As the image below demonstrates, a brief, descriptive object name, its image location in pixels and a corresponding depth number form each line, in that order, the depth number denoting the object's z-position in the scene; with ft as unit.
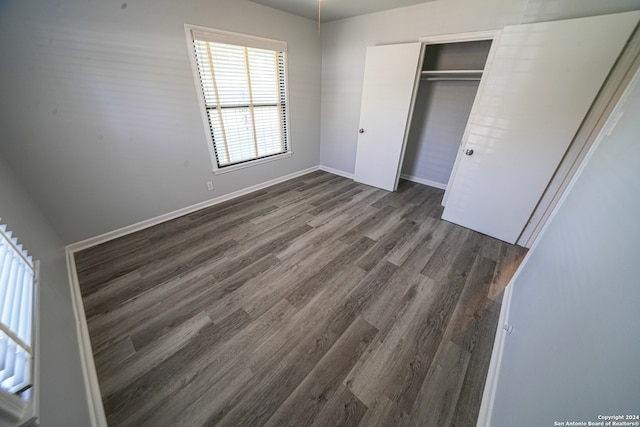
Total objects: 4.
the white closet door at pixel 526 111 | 5.75
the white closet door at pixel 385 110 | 9.55
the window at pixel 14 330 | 1.93
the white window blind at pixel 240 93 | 8.32
